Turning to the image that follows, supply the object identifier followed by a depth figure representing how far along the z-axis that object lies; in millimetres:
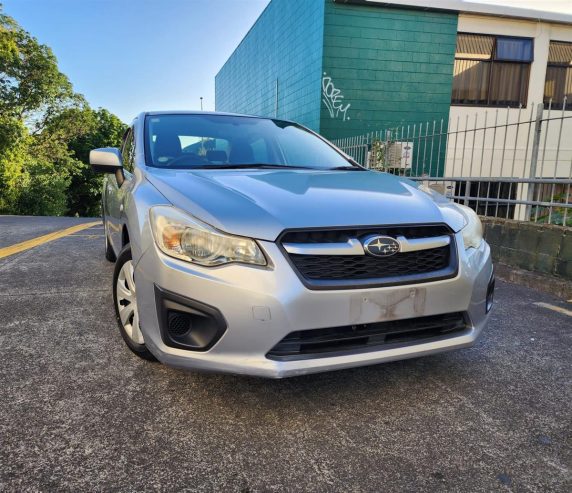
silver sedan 1796
